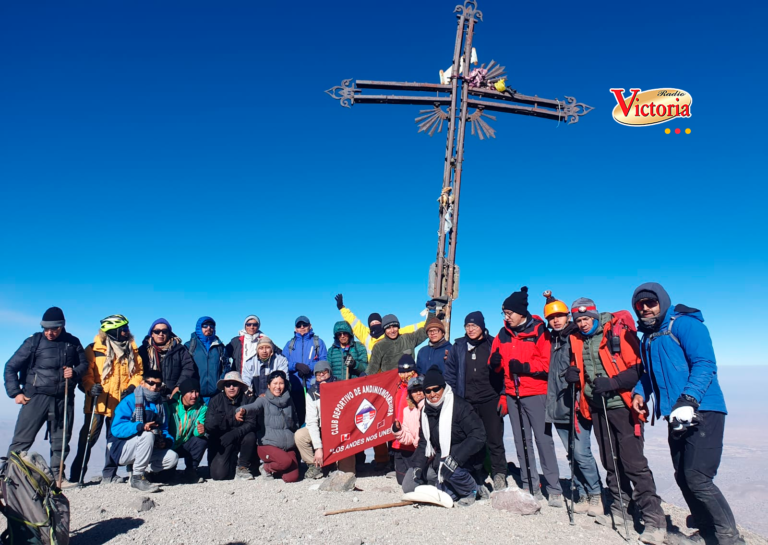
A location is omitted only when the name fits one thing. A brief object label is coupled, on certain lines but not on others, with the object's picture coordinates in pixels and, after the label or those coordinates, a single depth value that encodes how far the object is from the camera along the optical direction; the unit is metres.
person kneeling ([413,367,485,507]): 5.75
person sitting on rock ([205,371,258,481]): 7.20
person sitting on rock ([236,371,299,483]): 7.13
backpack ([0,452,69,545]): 3.95
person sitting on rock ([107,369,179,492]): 6.51
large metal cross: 8.90
